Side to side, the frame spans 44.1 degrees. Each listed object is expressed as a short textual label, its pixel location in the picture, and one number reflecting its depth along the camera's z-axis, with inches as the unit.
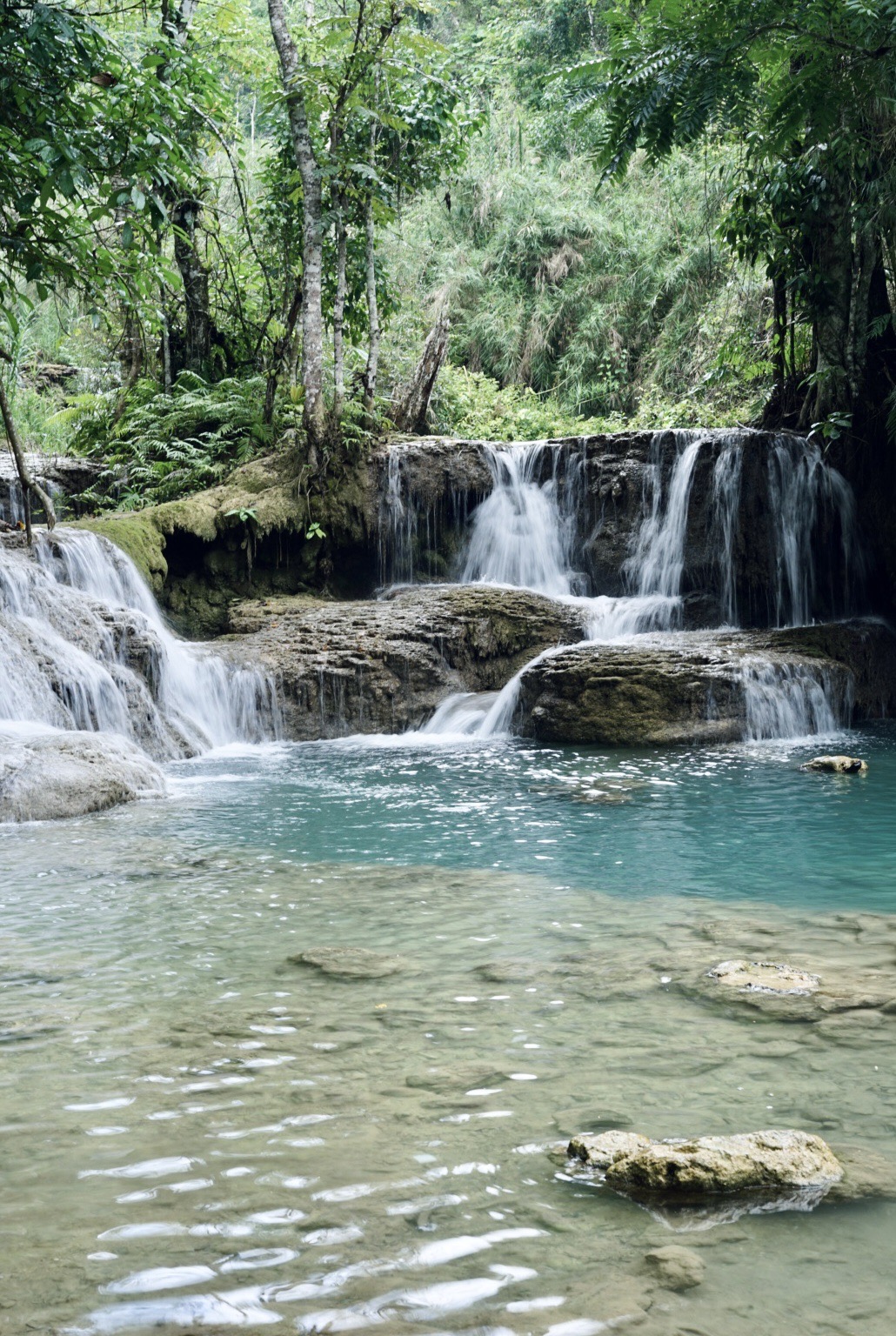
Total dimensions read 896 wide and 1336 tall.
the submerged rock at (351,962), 165.0
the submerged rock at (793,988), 146.7
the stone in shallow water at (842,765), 370.0
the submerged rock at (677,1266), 83.1
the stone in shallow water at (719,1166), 95.8
